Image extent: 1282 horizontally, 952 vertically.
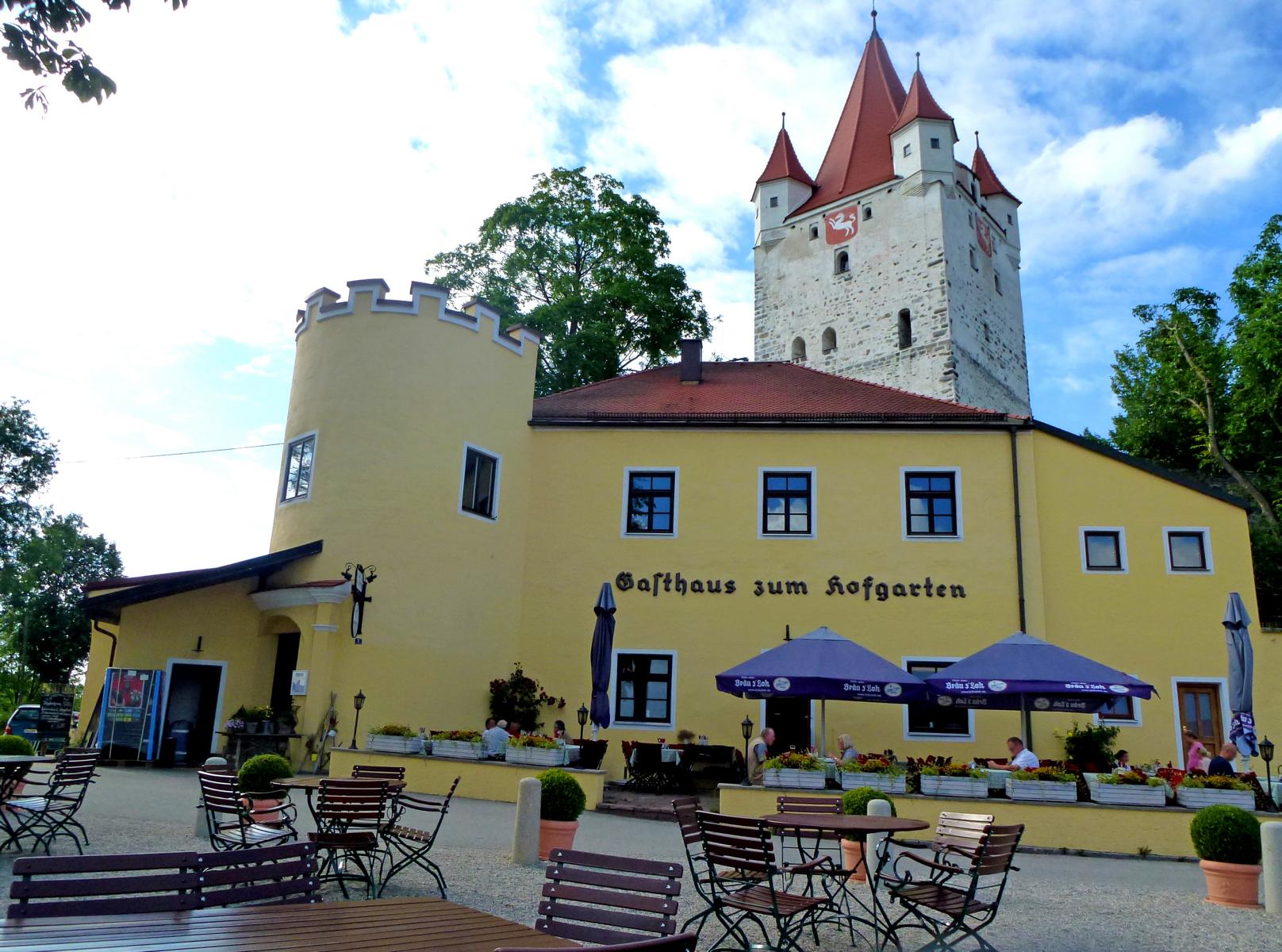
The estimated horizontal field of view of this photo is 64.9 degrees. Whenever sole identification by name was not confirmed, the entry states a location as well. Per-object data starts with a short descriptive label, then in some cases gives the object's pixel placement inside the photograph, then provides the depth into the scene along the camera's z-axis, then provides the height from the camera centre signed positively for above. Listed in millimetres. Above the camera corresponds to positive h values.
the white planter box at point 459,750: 15391 -465
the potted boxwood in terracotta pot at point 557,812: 9695 -846
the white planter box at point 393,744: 15562 -431
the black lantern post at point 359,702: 16125 +190
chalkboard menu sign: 22031 -325
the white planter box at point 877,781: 12953 -571
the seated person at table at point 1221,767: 13133 -204
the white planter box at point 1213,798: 12008 -552
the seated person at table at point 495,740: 15344 -308
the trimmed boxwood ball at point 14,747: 10453 -481
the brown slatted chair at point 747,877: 6078 -941
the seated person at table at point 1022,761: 13320 -238
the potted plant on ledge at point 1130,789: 12258 -506
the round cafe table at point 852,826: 7031 -645
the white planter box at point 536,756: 14867 -498
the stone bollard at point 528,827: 9469 -973
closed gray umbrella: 13375 +1042
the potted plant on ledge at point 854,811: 9711 -722
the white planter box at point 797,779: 13219 -594
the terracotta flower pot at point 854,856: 9367 -1138
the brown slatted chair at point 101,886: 3770 -688
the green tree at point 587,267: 32188 +14645
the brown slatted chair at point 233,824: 7574 -867
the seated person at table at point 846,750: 14128 -202
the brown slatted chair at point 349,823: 7188 -832
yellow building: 18062 +3251
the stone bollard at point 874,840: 8641 -880
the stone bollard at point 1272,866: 8281 -896
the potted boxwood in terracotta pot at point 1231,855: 8703 -878
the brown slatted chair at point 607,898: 4234 -737
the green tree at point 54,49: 5832 +3693
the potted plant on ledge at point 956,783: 12664 -528
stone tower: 39031 +19241
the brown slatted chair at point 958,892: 6398 -989
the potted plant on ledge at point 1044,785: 12430 -509
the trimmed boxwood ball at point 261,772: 9930 -605
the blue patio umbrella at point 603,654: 15219 +1046
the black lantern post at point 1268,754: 12211 -17
